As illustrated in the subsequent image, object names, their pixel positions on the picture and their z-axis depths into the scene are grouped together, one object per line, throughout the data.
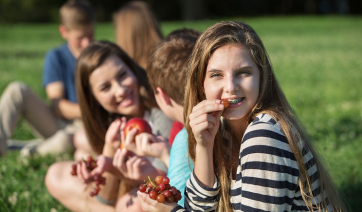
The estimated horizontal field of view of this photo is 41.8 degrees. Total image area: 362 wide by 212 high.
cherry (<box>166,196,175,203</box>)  2.18
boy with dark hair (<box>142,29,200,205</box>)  2.99
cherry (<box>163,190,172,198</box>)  2.16
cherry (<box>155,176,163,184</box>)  2.19
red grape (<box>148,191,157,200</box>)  2.17
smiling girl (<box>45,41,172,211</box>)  3.40
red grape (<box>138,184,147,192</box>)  2.23
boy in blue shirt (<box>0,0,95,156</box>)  5.21
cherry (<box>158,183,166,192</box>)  2.18
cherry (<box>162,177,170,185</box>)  2.18
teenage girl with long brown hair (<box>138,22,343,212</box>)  2.00
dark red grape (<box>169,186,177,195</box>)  2.20
